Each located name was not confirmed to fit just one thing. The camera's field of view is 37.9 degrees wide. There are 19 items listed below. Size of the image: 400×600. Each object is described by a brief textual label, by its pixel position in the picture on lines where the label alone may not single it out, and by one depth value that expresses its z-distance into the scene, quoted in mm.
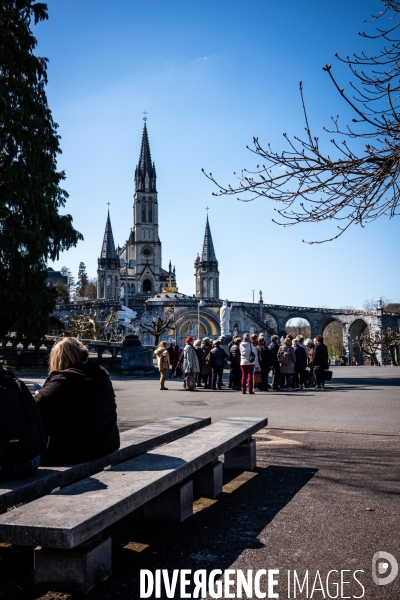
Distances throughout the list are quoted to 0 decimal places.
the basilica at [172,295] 78000
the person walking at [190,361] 15508
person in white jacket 14273
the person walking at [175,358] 22438
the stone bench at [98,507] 2697
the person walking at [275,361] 16344
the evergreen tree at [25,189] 17109
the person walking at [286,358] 16453
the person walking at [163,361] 15625
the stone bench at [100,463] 3273
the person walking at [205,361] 17094
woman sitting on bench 4000
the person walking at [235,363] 16172
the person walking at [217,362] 16234
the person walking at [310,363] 17714
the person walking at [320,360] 16500
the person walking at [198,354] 17531
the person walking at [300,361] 17000
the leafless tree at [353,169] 5138
